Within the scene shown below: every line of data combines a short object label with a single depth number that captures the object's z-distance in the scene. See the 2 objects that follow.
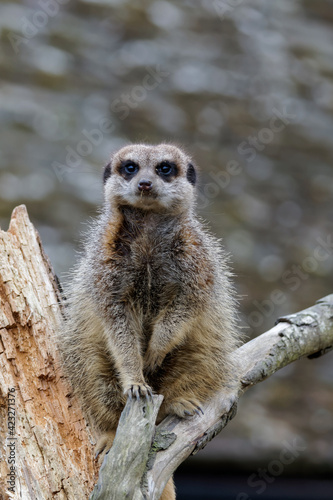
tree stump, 5.50
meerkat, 6.27
